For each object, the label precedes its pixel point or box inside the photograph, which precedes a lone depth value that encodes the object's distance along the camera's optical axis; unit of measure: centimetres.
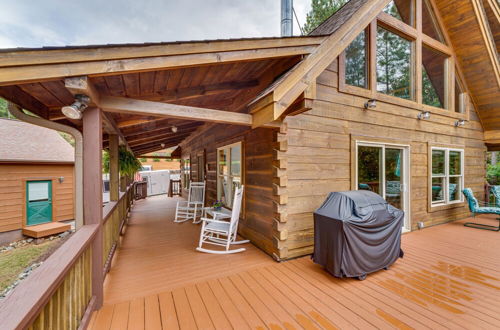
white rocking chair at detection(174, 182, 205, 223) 591
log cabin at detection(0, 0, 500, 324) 213
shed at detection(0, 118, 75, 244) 730
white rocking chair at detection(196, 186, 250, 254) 356
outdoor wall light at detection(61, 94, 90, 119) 183
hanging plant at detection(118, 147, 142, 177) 484
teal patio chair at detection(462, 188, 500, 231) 493
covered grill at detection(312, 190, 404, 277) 265
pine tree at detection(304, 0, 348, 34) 1002
